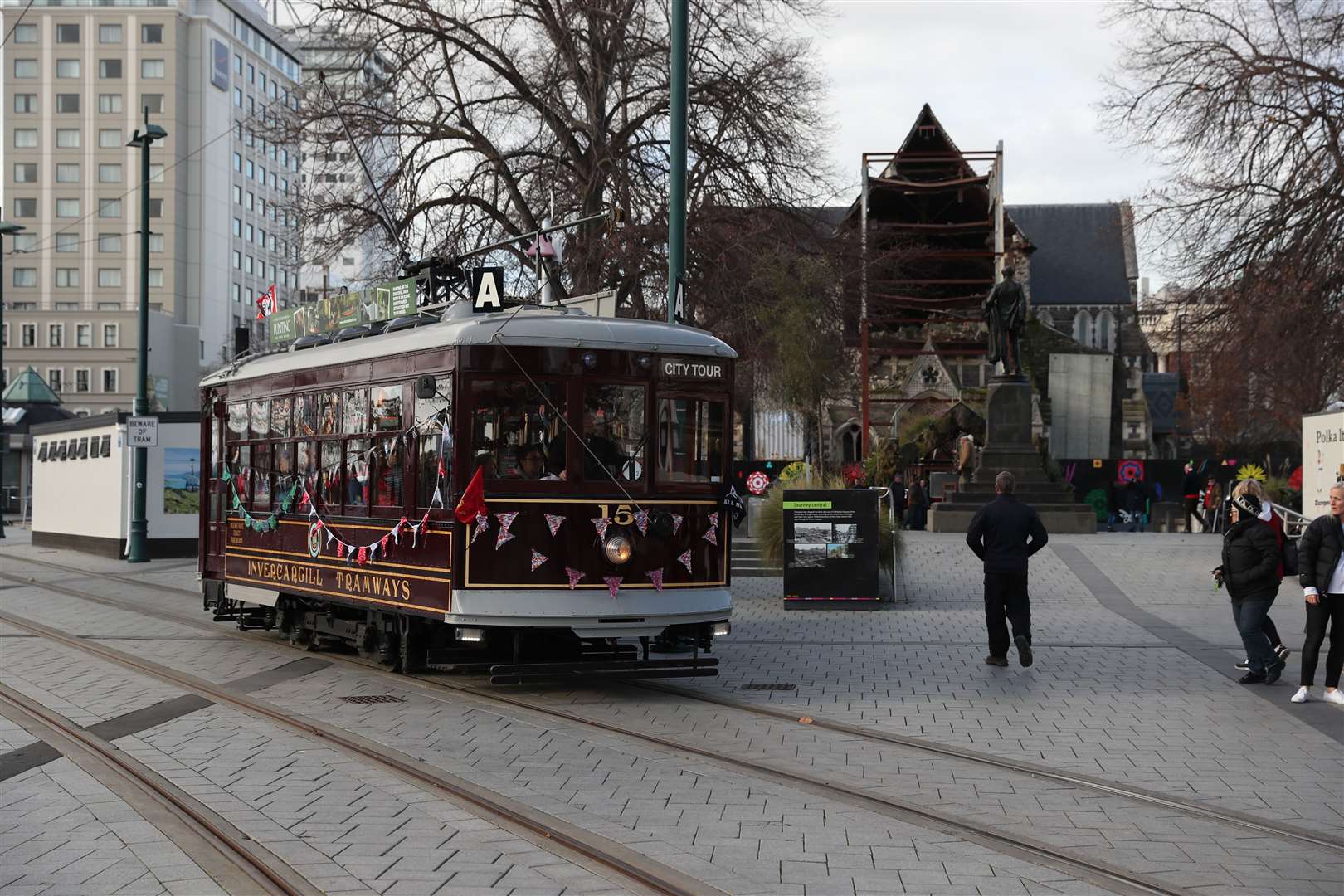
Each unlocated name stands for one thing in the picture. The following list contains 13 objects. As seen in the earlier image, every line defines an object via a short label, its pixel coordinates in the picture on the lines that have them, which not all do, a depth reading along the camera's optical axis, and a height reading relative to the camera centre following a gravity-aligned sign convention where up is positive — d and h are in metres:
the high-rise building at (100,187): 87.69 +15.48
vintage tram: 10.97 -0.31
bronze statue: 34.94 +3.16
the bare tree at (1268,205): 22.27 +3.92
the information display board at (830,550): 17.86 -1.19
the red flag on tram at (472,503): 10.84 -0.38
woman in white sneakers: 10.81 -0.92
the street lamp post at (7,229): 40.03 +5.95
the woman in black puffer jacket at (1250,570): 11.50 -0.89
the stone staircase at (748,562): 22.09 -1.67
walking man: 12.52 -0.80
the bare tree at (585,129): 24.66 +5.54
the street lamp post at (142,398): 27.92 +0.95
